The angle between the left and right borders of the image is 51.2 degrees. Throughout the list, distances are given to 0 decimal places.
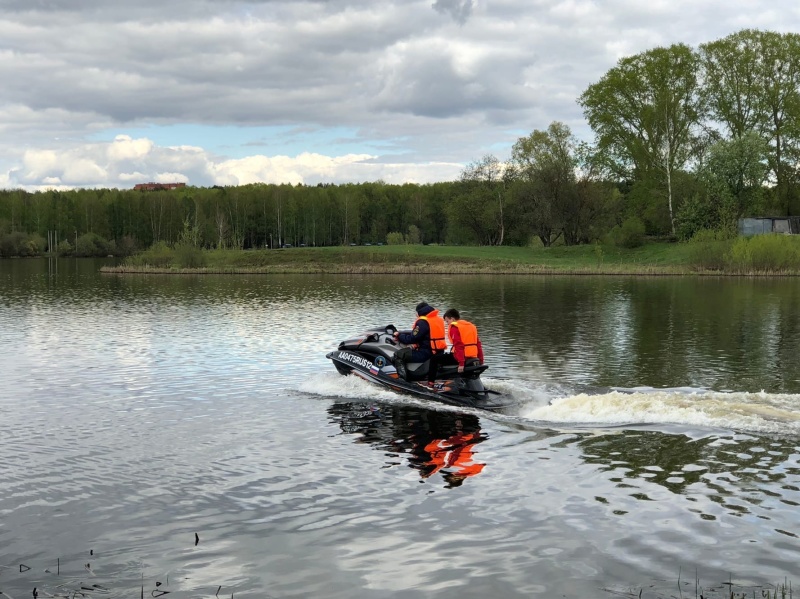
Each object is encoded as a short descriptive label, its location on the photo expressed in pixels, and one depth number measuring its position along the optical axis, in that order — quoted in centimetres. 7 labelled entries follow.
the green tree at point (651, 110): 8612
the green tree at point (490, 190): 10733
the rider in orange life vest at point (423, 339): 2022
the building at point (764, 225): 8125
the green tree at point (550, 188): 9556
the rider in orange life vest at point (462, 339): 1941
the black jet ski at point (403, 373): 1936
